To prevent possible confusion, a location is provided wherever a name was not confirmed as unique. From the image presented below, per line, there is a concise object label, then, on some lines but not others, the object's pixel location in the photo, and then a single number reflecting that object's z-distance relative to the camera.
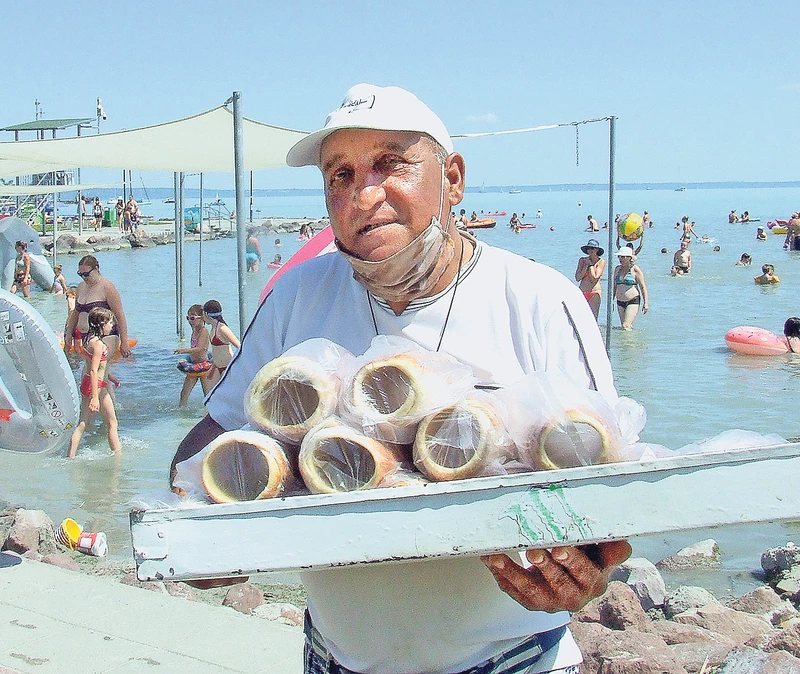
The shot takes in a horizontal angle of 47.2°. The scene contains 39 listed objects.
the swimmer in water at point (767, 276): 24.41
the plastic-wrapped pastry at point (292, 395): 1.59
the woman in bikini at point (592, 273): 13.85
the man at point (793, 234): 33.84
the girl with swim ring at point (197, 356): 9.99
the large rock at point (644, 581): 5.21
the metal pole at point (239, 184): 7.24
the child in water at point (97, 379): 8.48
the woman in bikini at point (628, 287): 15.09
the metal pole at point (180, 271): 13.33
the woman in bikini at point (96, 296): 9.93
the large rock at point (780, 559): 5.68
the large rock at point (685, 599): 5.07
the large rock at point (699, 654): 3.93
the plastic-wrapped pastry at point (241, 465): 1.54
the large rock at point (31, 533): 5.67
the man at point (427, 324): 1.76
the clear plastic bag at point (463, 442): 1.50
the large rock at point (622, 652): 3.68
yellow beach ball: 16.83
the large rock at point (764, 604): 4.96
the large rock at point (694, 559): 6.04
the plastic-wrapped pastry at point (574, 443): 1.47
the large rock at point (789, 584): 5.38
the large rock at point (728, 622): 4.59
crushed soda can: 5.95
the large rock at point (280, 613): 4.72
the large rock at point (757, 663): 3.44
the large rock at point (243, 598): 4.93
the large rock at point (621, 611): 4.73
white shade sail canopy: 10.30
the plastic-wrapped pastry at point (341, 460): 1.51
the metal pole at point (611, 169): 8.92
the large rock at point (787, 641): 3.96
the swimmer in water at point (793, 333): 13.93
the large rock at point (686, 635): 4.34
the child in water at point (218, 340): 9.73
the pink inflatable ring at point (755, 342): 13.97
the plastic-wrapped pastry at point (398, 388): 1.55
